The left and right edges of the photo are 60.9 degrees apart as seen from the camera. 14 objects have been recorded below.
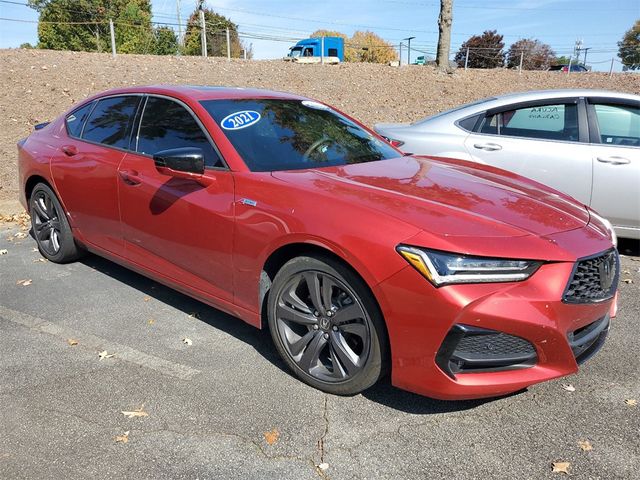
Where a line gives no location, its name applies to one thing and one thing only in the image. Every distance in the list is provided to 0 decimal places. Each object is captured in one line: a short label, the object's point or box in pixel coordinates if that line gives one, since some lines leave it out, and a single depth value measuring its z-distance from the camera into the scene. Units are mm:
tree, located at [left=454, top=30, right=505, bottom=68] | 45075
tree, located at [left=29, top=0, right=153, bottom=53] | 41250
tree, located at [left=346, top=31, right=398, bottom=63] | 60325
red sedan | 2424
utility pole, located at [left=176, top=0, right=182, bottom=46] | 36256
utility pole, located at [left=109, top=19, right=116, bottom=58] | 17984
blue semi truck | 32688
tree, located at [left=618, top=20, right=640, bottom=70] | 67562
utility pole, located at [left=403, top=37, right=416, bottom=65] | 25453
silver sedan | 5035
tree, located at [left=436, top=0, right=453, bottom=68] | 18666
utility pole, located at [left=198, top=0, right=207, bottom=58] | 23162
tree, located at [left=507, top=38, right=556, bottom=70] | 53178
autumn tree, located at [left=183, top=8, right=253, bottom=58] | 46562
